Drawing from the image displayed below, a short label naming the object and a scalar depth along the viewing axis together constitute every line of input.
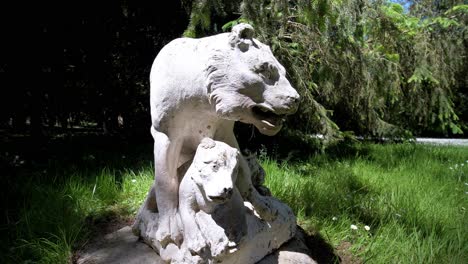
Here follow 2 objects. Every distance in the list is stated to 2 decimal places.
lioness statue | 1.43
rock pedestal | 1.78
